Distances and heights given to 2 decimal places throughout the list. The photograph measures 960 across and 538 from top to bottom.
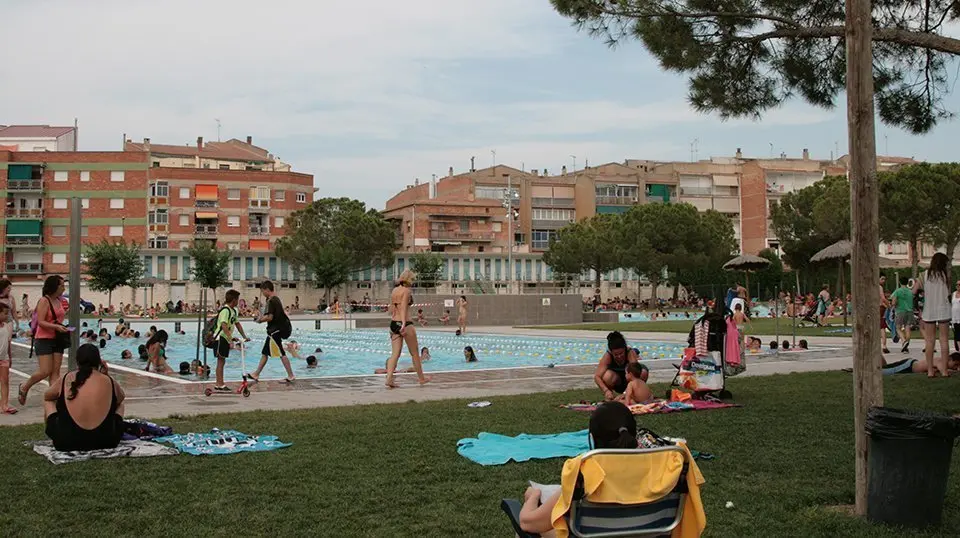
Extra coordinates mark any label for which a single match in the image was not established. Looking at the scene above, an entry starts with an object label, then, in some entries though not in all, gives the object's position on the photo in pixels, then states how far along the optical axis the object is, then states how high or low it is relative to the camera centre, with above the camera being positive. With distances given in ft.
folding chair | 13.05 -3.14
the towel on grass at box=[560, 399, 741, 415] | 32.94 -3.99
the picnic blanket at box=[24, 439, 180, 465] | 23.49 -3.87
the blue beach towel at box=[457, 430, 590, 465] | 24.18 -4.07
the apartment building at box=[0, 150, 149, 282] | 247.91 +27.95
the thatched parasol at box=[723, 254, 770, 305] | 101.55 +3.69
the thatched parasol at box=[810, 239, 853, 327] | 96.12 +4.51
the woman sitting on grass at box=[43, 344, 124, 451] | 23.81 -2.72
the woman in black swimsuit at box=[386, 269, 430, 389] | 45.42 -1.22
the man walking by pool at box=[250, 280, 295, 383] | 47.09 -1.45
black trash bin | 17.01 -3.11
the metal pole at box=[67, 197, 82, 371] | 29.19 +0.90
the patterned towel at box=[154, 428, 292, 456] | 25.34 -3.99
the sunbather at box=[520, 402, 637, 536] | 13.53 -2.15
